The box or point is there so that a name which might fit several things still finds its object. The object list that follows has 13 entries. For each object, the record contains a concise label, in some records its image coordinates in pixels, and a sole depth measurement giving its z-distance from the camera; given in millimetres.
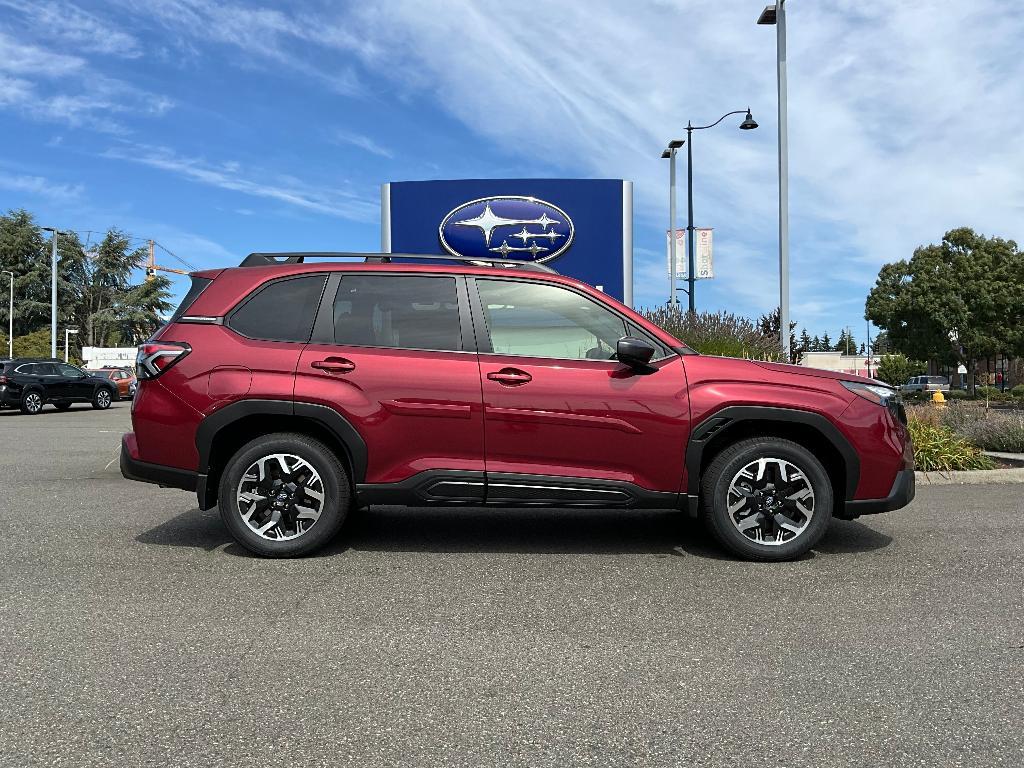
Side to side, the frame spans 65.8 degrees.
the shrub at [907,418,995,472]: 8555
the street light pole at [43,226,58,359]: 39719
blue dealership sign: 14016
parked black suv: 22859
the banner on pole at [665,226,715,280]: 25203
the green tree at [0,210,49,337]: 67000
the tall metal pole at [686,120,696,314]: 24703
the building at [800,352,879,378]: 67512
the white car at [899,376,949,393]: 46625
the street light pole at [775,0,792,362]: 13797
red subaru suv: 4750
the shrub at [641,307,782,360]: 10891
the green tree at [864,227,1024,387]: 39156
